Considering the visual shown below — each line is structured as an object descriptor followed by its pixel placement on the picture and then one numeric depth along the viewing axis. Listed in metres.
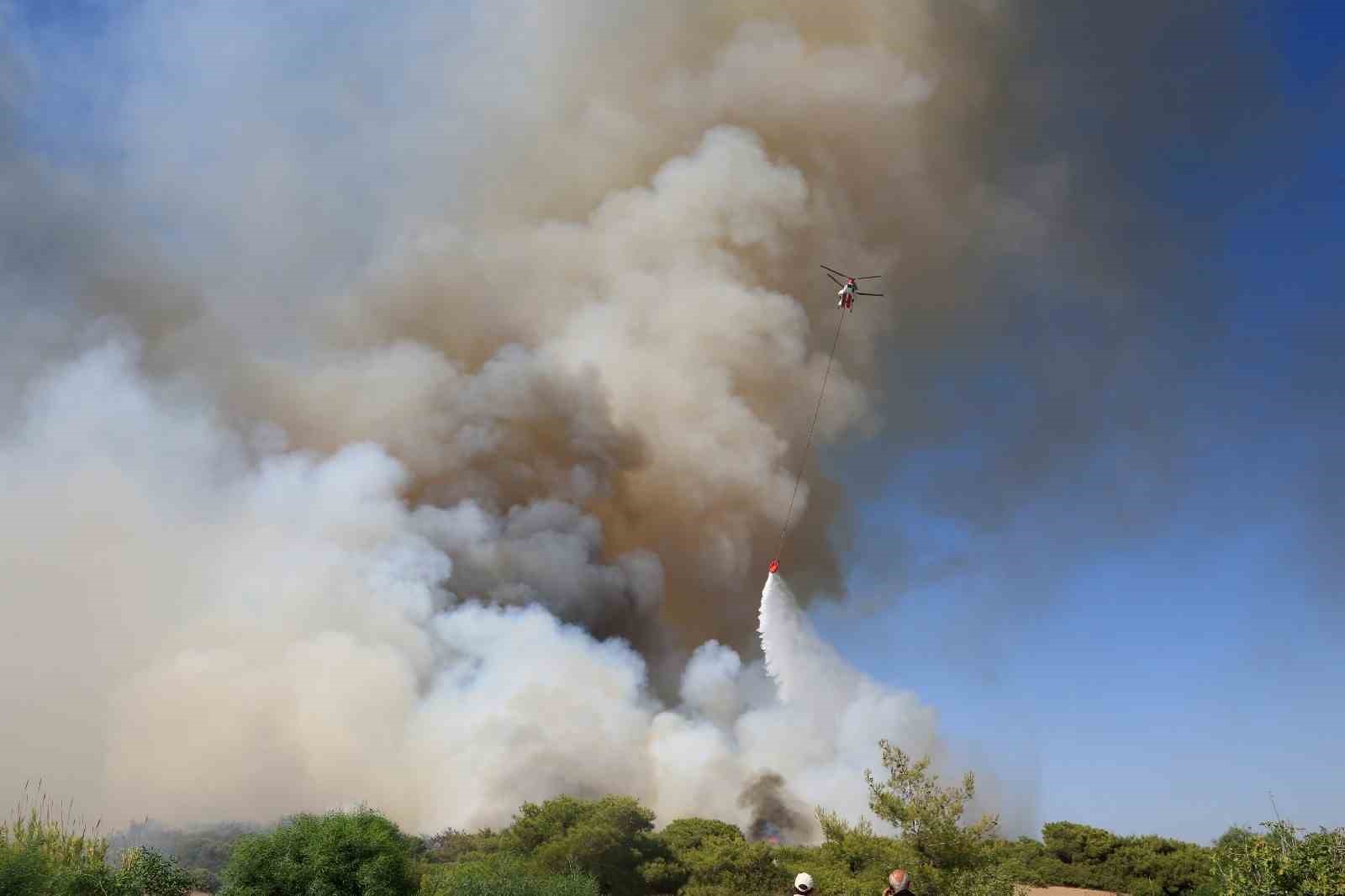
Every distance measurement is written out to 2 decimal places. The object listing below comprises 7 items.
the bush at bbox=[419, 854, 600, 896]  20.92
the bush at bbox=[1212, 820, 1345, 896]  17.00
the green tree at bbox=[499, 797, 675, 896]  28.16
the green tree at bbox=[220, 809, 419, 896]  22.58
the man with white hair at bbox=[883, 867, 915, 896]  10.61
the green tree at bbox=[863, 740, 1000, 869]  22.77
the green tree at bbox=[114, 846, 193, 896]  23.64
